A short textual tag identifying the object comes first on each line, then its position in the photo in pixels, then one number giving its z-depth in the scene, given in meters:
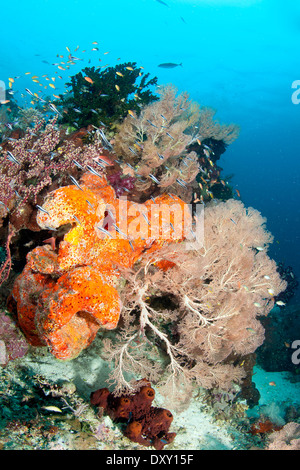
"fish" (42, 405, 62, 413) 3.26
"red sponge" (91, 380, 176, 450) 3.91
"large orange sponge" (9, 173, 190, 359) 3.41
